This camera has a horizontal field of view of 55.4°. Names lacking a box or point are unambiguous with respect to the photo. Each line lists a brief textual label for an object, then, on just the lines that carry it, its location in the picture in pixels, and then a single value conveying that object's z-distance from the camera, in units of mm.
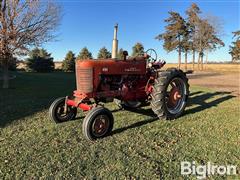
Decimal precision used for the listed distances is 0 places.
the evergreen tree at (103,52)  40622
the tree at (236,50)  41609
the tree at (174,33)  35531
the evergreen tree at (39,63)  33375
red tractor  4414
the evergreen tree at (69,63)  36625
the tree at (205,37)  34906
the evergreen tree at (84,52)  40000
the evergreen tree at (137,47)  43406
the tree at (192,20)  35656
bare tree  10359
